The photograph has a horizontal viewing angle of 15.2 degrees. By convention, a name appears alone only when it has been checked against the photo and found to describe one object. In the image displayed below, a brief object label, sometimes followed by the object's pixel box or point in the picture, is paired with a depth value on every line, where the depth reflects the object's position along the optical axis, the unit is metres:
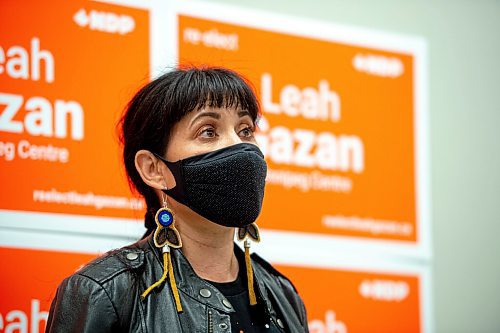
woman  3.85
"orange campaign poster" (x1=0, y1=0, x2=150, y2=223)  5.13
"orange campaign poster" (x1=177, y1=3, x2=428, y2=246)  5.99
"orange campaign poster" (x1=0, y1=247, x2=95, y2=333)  4.99
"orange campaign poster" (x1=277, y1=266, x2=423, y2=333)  6.02
